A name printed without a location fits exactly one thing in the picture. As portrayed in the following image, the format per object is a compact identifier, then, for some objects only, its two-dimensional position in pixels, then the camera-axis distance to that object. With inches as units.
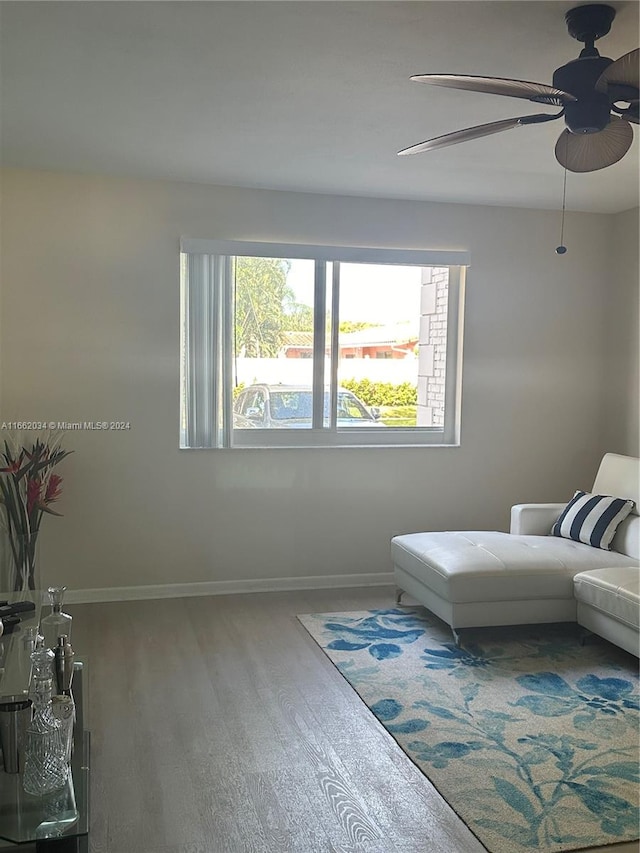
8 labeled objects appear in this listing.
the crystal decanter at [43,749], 86.1
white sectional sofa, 151.9
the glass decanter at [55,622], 115.5
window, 193.9
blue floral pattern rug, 102.1
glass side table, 79.8
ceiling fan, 90.7
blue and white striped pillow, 175.6
